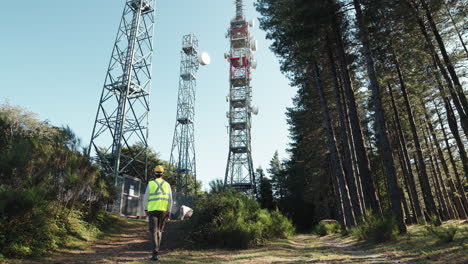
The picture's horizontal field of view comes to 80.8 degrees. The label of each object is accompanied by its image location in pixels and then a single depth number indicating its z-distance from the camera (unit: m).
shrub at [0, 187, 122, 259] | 4.82
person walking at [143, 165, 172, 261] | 5.38
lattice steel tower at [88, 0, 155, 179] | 17.89
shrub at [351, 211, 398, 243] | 7.48
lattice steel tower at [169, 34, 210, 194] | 30.45
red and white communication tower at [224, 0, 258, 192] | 30.44
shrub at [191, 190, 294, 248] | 7.35
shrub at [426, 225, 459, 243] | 5.66
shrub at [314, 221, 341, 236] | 14.98
